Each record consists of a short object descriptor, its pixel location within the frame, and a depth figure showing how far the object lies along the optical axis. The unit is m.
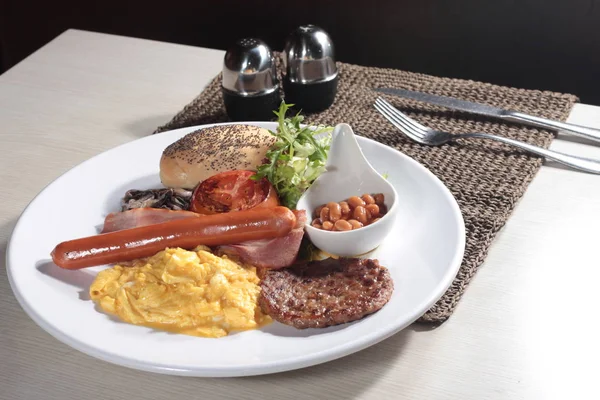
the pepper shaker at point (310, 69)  0.75
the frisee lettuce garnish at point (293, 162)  0.60
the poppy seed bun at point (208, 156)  0.63
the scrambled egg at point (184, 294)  0.47
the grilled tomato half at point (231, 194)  0.58
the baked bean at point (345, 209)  0.55
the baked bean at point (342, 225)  0.53
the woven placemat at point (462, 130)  0.59
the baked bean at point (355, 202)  0.56
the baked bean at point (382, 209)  0.56
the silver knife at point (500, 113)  0.71
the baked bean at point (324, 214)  0.56
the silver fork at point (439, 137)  0.67
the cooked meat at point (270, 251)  0.52
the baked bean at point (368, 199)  0.56
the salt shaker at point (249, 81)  0.74
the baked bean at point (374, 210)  0.55
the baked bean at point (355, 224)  0.54
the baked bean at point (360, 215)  0.55
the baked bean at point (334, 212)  0.55
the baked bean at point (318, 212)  0.57
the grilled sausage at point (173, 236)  0.52
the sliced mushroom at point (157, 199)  0.60
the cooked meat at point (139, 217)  0.56
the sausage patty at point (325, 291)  0.46
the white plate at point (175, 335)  0.44
